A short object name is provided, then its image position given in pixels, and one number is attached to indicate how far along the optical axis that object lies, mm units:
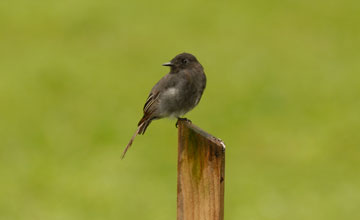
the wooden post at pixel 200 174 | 9008
